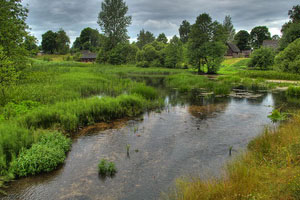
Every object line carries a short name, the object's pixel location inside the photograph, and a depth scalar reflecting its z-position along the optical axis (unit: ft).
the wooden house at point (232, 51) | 269.36
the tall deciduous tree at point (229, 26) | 341.00
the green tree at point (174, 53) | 203.62
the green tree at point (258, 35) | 321.52
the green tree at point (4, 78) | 41.80
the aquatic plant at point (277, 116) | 44.33
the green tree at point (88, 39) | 382.01
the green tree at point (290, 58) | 109.09
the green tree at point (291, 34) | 157.07
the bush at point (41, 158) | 23.09
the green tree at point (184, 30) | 395.71
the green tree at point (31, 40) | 71.87
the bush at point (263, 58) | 151.23
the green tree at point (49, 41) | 321.93
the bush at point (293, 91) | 72.23
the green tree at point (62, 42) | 317.71
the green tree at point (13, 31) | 64.80
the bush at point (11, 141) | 23.22
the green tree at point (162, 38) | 357.61
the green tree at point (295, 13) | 210.18
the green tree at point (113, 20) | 220.23
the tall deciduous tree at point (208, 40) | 147.54
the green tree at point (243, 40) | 317.71
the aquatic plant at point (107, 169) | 24.43
